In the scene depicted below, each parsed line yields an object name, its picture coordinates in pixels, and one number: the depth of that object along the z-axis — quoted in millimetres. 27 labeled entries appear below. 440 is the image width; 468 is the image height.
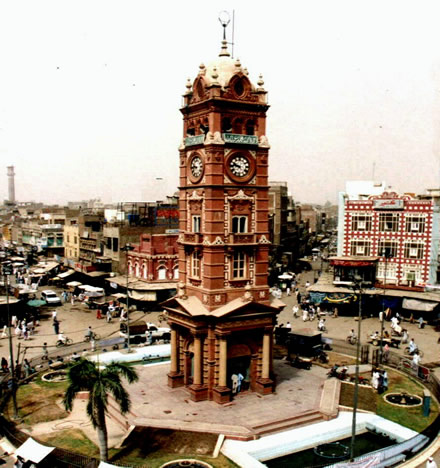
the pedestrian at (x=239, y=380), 32094
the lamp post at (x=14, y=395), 29336
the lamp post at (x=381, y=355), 39844
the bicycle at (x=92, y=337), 46800
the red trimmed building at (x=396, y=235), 58094
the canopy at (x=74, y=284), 72612
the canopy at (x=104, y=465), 21359
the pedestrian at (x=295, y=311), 58484
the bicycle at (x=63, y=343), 45531
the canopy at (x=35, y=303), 58484
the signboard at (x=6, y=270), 37188
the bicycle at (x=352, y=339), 46159
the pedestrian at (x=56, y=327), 50844
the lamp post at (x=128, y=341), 41531
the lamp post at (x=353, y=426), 23328
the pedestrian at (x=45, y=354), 39594
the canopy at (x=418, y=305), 54594
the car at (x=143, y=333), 45750
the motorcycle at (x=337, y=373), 35906
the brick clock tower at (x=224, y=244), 31188
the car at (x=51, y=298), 65275
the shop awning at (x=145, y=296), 61625
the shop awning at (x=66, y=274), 79781
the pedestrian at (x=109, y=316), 56094
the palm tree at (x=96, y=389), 23484
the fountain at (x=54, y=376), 36000
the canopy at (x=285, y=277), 73619
